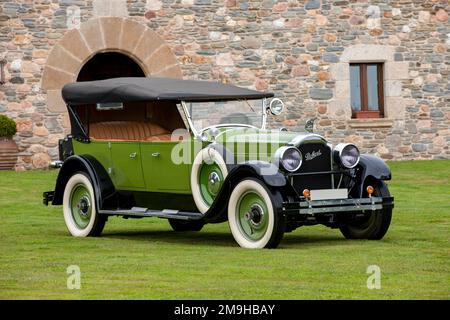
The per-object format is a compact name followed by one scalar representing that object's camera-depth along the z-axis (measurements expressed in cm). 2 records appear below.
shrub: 3153
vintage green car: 1598
